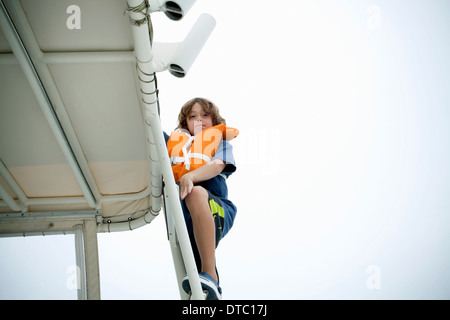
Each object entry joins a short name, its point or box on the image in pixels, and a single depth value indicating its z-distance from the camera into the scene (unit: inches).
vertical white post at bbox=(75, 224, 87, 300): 137.5
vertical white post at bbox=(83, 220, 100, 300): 137.5
